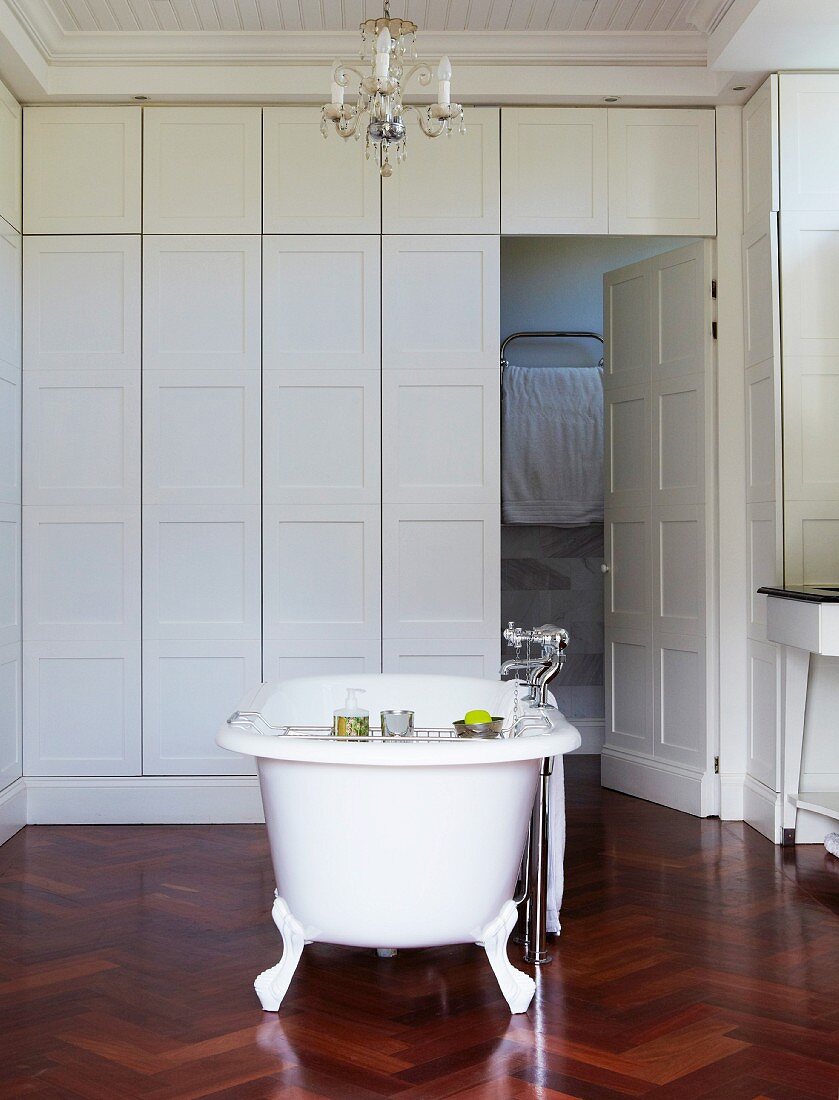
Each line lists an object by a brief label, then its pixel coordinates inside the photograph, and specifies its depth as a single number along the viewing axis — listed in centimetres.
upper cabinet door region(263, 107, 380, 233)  405
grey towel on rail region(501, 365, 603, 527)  496
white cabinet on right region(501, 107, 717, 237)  408
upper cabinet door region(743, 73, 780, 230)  381
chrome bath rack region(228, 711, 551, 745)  225
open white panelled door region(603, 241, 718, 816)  409
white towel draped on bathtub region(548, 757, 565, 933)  279
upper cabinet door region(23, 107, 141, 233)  404
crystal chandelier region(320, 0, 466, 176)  235
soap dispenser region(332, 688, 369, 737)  268
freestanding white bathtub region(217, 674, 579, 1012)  223
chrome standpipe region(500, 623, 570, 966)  264
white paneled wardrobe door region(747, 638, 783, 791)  370
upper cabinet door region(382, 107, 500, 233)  406
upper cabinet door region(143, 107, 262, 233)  404
